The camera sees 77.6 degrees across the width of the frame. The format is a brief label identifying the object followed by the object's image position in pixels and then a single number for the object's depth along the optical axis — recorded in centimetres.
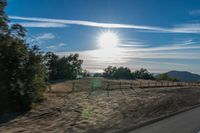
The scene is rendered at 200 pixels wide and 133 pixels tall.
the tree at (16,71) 719
